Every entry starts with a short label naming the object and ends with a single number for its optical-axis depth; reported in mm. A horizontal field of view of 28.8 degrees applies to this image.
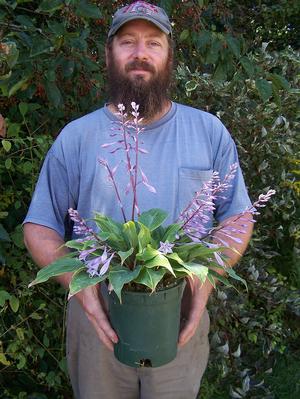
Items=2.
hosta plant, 1459
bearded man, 2062
